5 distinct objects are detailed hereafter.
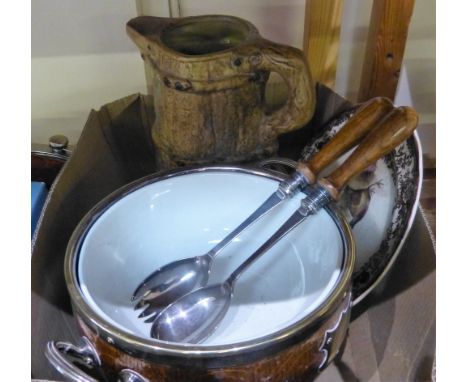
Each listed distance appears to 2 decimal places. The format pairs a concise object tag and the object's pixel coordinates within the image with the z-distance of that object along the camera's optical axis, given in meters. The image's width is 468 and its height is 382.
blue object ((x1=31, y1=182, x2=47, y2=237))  0.54
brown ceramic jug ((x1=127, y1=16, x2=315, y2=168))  0.46
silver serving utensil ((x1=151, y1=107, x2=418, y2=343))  0.42
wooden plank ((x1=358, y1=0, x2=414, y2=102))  0.54
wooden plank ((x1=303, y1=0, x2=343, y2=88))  0.56
